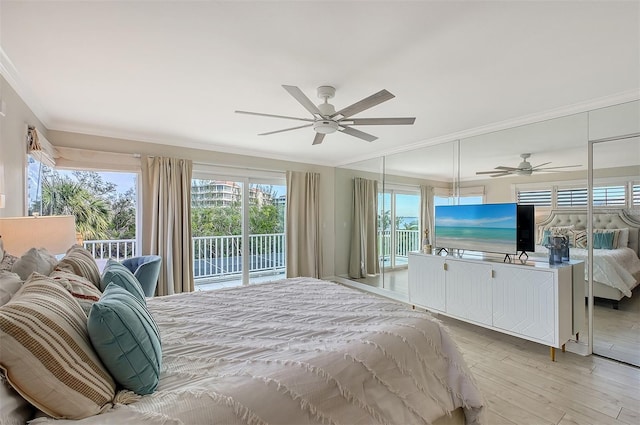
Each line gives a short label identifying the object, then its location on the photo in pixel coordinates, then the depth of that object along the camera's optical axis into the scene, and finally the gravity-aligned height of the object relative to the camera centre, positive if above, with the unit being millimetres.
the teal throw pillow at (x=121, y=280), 1687 -403
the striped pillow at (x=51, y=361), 851 -465
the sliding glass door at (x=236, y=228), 4988 -296
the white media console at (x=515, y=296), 2758 -888
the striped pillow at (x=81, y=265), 1786 -336
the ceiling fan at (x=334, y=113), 2156 +835
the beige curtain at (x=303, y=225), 5598 -248
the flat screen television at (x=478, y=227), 3225 -174
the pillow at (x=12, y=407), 816 -574
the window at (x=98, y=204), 3750 +102
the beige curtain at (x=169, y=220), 4234 -119
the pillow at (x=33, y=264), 1561 -294
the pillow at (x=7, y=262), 1525 -277
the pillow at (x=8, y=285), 1211 -328
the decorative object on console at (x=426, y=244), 4027 -436
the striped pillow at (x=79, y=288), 1358 -390
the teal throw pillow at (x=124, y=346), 1040 -494
